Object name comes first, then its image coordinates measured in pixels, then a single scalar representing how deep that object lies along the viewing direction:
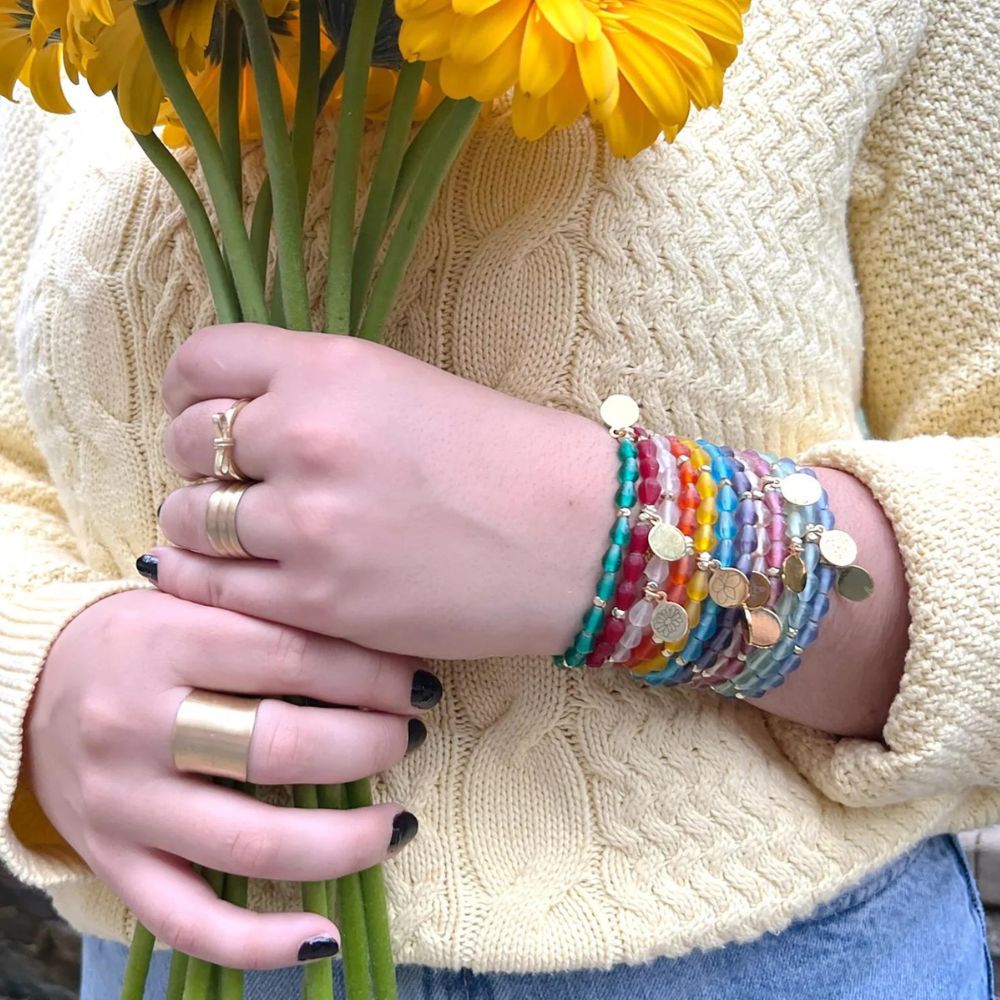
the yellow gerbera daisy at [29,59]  0.42
